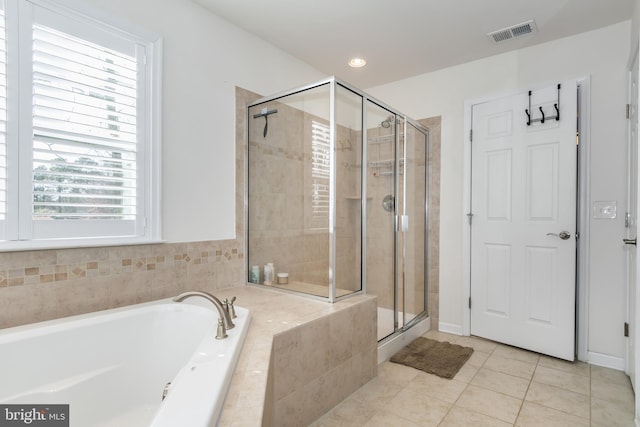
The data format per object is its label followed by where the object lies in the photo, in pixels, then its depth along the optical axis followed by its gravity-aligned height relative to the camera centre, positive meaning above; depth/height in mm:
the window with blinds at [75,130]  1557 +412
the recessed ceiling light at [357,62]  3095 +1374
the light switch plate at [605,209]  2432 +25
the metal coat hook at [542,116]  2629 +762
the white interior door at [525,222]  2594 -85
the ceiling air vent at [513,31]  2479 +1360
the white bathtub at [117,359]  1323 -650
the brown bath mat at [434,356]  2430 -1118
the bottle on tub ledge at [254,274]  2582 -479
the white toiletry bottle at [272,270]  2533 -441
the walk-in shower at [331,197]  2250 +108
